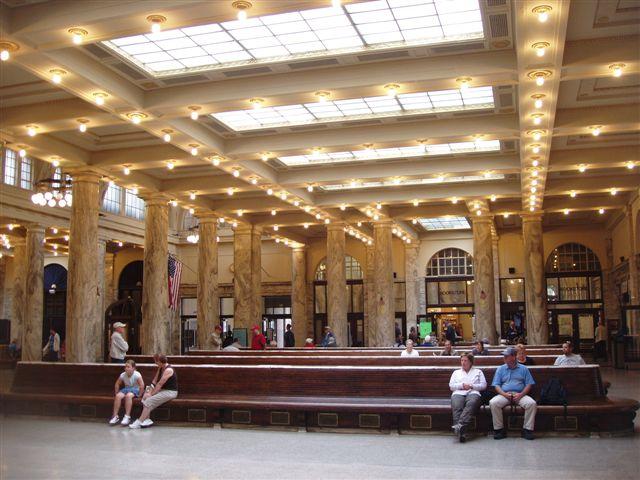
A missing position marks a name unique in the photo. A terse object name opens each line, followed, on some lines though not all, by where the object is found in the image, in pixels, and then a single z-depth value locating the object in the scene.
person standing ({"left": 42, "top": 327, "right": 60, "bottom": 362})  27.33
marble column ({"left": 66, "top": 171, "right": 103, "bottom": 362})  18.11
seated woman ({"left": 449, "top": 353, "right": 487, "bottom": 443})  9.54
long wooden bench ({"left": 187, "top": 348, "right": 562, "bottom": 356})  17.30
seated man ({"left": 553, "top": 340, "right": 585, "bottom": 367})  12.02
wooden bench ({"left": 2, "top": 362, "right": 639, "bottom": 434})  9.79
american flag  21.75
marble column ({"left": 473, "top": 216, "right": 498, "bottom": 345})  25.47
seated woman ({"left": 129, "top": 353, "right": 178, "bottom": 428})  11.28
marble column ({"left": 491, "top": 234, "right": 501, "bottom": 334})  34.41
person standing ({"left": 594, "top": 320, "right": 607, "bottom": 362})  28.41
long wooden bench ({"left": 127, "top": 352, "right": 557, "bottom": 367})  13.35
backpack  9.88
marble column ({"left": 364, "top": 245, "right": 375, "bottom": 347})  36.12
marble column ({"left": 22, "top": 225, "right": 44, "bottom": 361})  25.11
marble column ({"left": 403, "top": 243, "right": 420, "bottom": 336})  35.75
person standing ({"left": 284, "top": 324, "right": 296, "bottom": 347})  27.35
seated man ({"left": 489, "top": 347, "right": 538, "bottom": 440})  9.55
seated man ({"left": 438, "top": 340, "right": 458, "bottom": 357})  14.85
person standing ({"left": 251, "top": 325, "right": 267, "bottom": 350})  21.36
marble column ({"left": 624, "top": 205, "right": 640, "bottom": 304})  24.61
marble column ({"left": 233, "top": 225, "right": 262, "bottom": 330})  27.53
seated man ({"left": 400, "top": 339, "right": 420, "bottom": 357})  15.31
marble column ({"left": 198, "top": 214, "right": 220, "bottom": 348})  25.48
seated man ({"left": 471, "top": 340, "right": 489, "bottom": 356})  14.28
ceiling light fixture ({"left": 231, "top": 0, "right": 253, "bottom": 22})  9.59
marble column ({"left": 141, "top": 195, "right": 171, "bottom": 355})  21.39
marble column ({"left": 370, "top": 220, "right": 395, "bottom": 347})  27.09
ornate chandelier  22.09
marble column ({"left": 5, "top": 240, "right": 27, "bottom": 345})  30.31
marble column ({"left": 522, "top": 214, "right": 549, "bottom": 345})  24.97
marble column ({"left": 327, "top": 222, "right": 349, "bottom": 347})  27.38
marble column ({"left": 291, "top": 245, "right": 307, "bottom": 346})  33.44
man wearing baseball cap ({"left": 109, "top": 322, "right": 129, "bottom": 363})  15.13
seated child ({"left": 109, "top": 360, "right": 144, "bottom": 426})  11.48
